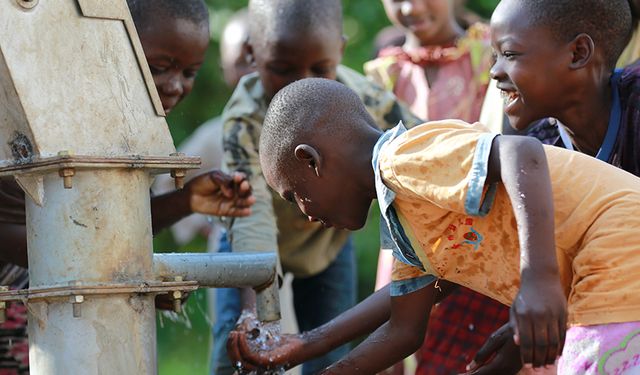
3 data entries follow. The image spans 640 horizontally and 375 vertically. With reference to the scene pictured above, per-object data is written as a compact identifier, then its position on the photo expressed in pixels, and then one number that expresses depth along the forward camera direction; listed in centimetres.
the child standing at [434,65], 517
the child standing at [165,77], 383
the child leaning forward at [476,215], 245
